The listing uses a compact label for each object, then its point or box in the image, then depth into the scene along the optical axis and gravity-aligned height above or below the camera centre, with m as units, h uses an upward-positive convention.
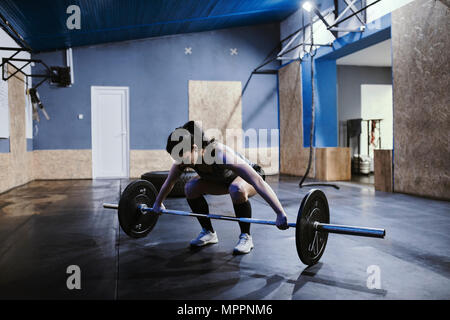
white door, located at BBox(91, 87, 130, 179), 6.70 +0.36
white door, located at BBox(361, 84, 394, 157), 7.73 +0.84
